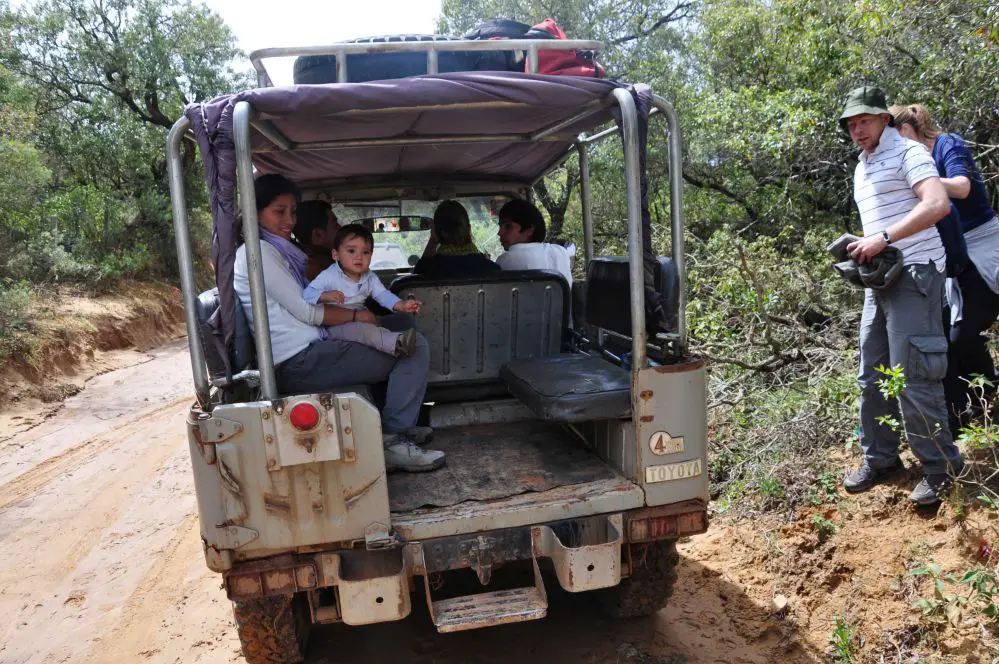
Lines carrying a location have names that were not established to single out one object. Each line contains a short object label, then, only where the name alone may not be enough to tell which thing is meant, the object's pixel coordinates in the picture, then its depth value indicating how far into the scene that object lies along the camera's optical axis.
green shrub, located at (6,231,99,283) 11.81
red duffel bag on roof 3.66
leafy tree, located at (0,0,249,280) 15.56
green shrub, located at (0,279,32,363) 9.59
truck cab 2.78
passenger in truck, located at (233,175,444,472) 3.37
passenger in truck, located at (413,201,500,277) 4.48
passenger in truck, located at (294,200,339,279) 4.71
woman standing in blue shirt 3.70
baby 3.55
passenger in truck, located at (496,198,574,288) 4.79
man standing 3.43
